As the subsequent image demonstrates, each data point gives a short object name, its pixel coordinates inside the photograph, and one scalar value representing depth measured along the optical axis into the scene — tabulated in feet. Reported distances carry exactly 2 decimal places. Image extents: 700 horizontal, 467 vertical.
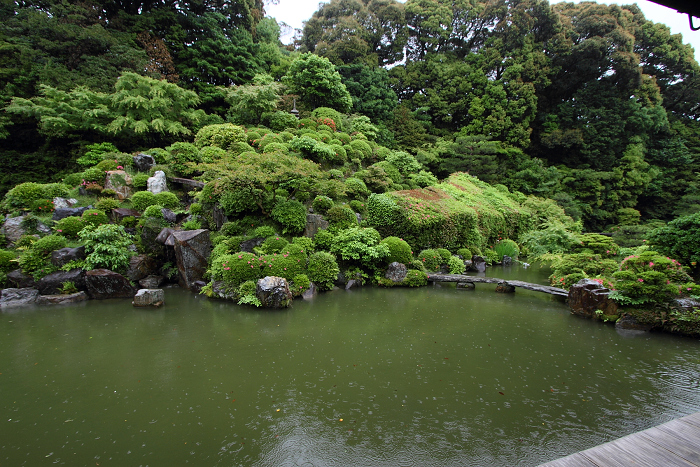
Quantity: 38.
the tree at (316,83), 55.36
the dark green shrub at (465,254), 37.99
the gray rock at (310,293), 25.64
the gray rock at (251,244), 28.81
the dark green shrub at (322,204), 33.35
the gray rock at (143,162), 37.29
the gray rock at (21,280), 24.68
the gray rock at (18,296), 23.22
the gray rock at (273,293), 22.85
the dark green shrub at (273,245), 27.91
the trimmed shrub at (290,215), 30.04
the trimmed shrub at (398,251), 31.07
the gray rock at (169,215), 32.04
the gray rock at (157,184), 35.02
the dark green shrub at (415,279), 30.14
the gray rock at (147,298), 22.68
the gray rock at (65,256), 25.21
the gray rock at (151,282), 27.02
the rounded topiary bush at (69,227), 27.32
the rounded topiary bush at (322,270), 27.45
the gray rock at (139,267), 27.12
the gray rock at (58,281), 24.43
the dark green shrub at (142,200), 32.45
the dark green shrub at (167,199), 33.32
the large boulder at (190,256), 27.27
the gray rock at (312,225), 31.37
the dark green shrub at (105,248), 25.55
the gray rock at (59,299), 23.53
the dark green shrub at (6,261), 24.99
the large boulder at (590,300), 20.48
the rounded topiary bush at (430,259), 33.58
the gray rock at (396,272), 30.27
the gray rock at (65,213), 29.40
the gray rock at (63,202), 30.66
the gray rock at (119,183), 34.14
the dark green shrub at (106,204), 31.17
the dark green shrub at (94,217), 28.32
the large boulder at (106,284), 24.53
